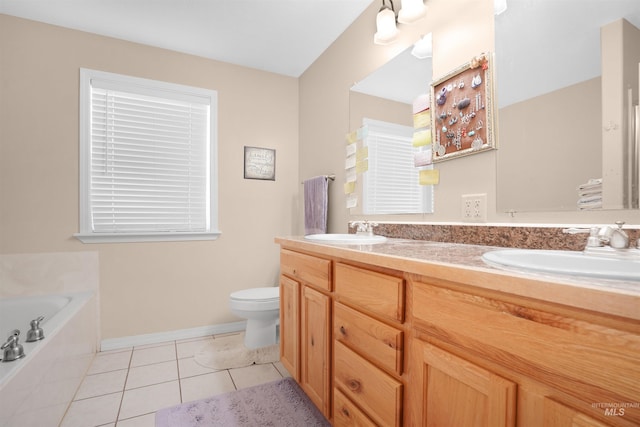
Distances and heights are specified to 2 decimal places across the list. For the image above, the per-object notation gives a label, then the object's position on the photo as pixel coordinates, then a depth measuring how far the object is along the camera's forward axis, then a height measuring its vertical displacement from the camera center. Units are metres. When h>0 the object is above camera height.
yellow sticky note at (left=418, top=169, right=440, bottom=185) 1.52 +0.19
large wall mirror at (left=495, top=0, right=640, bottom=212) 0.89 +0.37
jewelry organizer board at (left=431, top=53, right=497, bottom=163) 1.25 +0.47
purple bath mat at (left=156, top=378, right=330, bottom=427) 1.46 -1.02
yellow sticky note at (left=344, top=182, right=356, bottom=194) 2.14 +0.19
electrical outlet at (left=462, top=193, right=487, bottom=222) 1.29 +0.03
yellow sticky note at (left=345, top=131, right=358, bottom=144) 2.09 +0.54
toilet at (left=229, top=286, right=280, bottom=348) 2.14 -0.71
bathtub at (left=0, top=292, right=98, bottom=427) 1.07 -0.67
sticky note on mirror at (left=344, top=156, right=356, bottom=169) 2.12 +0.37
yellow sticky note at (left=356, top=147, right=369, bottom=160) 2.00 +0.41
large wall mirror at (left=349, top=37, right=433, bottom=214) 1.60 +0.66
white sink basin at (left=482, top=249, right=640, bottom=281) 0.56 -0.12
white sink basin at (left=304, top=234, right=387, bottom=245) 1.39 -0.13
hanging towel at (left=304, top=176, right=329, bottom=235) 2.37 +0.07
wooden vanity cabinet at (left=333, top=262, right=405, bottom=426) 0.90 -0.45
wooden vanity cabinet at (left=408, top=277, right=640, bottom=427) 0.48 -0.29
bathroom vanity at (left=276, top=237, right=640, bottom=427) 0.49 -0.29
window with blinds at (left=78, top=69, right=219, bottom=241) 2.25 +0.43
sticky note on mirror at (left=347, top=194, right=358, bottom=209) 2.13 +0.09
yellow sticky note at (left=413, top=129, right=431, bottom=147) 1.56 +0.40
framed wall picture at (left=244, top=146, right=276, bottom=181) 2.72 +0.46
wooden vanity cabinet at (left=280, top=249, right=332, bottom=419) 1.29 -0.54
